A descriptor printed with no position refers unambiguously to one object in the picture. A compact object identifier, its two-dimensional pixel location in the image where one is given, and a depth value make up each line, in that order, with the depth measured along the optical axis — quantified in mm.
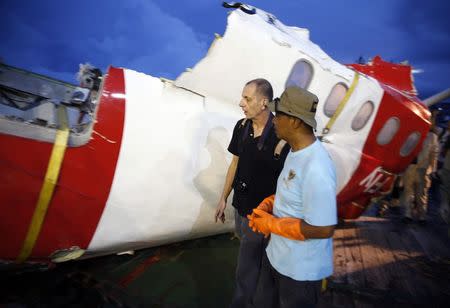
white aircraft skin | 2543
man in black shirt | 2160
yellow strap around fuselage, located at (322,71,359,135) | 3816
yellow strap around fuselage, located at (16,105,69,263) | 2248
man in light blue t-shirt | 1459
